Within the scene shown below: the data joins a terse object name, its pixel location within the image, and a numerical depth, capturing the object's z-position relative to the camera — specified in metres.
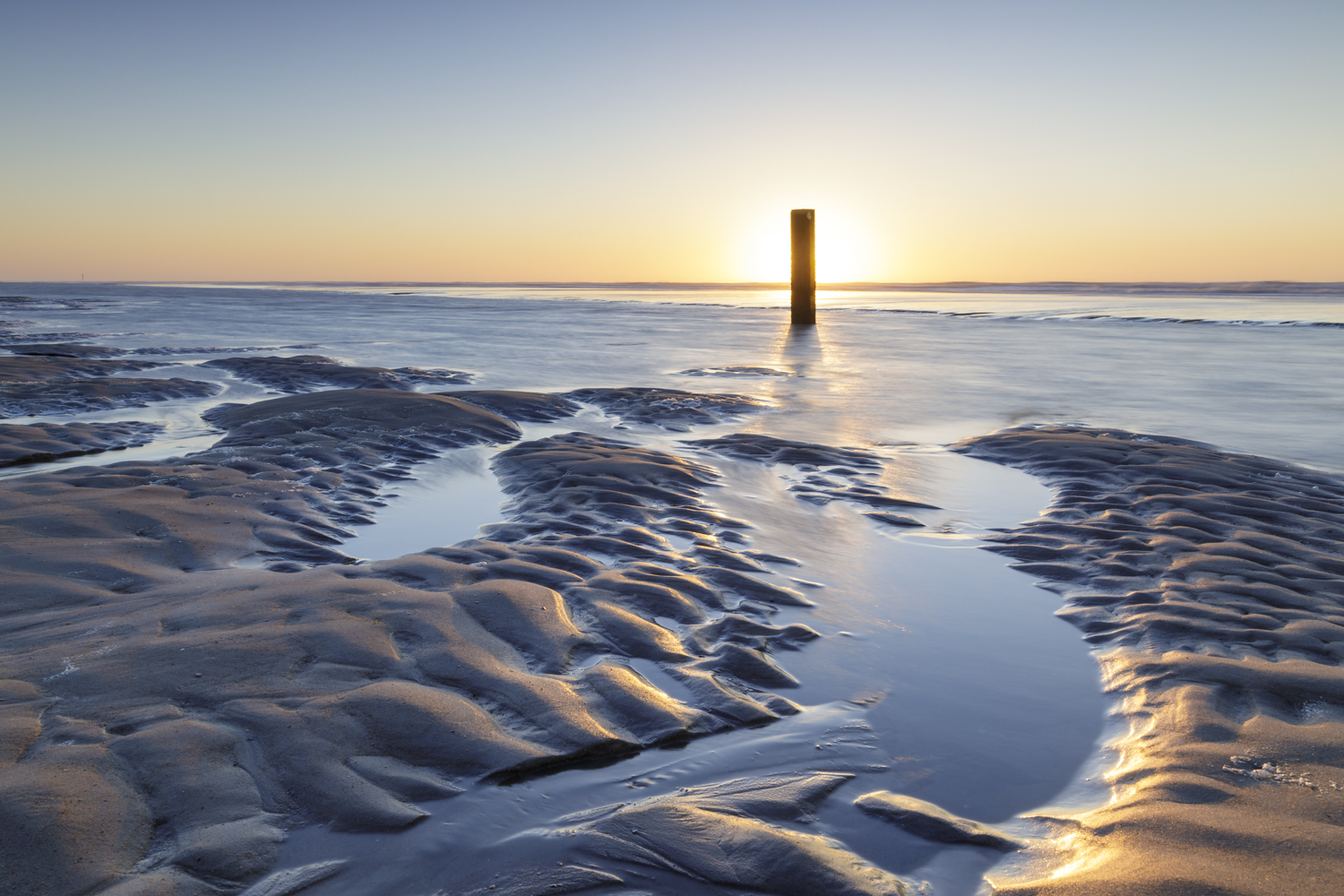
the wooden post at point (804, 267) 17.12
